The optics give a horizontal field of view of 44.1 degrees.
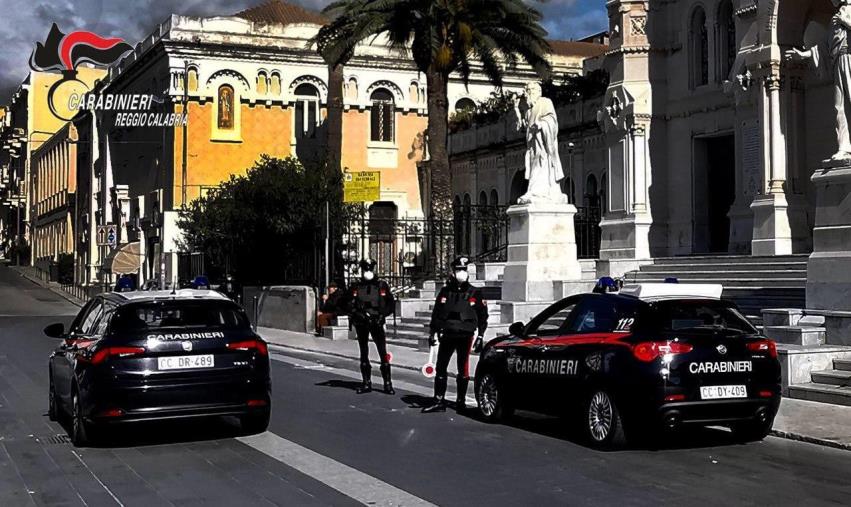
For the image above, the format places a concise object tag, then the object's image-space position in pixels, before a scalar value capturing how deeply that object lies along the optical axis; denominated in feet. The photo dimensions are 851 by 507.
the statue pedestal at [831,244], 52.90
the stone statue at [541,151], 77.10
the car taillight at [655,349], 31.86
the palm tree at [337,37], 106.83
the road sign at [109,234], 142.92
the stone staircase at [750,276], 62.49
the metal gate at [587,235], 99.25
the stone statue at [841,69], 53.72
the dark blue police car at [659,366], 31.83
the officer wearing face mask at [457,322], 41.78
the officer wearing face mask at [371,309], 48.52
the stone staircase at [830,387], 42.32
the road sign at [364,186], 92.27
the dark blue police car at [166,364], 33.04
